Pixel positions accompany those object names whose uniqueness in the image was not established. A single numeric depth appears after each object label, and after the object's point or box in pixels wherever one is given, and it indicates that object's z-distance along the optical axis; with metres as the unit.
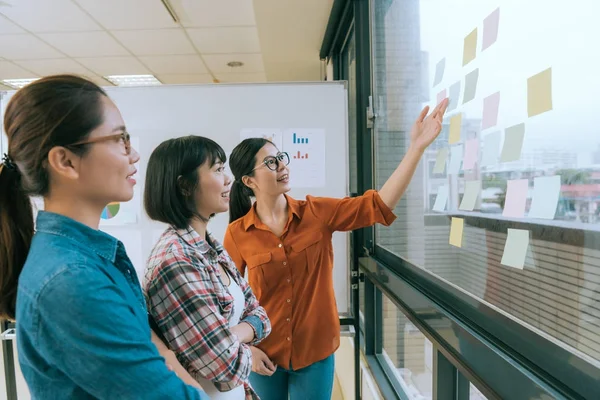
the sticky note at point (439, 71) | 1.17
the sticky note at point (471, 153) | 0.96
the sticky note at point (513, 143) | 0.76
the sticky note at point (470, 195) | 0.95
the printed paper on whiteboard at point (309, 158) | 2.27
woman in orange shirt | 1.51
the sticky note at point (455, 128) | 1.06
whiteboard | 2.26
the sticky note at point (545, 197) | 0.67
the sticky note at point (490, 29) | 0.85
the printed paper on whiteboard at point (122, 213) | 2.33
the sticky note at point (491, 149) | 0.85
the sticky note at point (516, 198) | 0.75
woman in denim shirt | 0.56
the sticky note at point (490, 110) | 0.86
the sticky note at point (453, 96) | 1.07
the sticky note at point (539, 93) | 0.68
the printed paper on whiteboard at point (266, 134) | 2.28
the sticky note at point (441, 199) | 1.15
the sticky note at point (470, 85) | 0.96
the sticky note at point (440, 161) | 1.17
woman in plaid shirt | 0.87
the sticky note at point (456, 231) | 1.05
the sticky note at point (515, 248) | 0.76
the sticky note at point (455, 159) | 1.05
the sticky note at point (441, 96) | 1.16
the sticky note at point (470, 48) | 0.96
